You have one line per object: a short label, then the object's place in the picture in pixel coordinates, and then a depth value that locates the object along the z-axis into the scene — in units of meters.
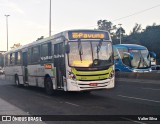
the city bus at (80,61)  10.51
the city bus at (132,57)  23.13
